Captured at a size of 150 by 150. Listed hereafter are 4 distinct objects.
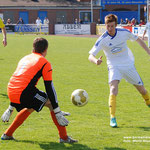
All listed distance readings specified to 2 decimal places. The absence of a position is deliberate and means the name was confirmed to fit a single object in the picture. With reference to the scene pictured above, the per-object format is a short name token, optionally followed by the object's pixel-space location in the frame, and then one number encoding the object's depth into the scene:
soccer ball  13.17
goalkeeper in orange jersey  11.03
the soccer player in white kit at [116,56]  14.16
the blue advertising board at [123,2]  120.87
